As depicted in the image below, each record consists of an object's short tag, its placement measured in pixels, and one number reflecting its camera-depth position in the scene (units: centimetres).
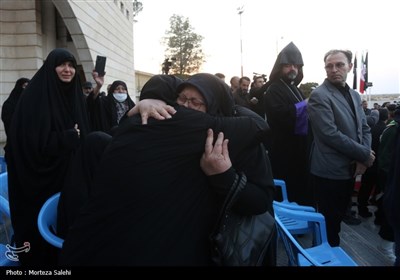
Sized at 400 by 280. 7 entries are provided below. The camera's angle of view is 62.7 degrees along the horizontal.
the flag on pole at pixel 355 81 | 1238
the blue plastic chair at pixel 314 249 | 182
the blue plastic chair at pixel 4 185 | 285
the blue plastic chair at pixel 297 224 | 275
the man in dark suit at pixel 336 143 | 273
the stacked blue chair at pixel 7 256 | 225
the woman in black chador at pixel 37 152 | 246
